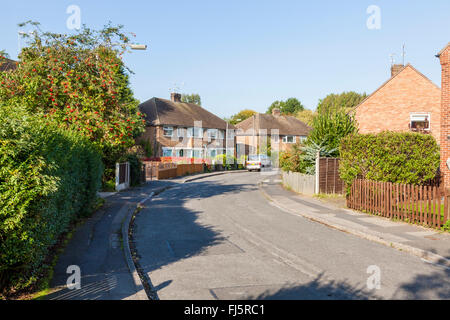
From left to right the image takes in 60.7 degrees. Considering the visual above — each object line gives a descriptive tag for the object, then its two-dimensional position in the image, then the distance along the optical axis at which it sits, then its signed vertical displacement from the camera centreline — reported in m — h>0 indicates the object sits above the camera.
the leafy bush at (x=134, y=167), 26.21 -0.80
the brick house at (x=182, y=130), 50.72 +3.68
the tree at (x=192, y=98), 110.66 +16.91
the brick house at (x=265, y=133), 64.19 +4.09
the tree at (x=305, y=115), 80.91 +9.07
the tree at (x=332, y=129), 21.45 +1.55
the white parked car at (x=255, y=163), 47.74 -0.81
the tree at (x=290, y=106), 109.50 +14.47
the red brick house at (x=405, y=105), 27.91 +3.89
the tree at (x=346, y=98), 83.19 +13.02
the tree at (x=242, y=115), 101.47 +11.01
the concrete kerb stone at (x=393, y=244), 8.56 -2.26
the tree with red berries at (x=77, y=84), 13.89 +2.64
